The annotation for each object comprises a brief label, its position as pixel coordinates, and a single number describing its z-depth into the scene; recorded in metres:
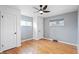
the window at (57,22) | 3.68
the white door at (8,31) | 2.17
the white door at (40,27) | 4.49
